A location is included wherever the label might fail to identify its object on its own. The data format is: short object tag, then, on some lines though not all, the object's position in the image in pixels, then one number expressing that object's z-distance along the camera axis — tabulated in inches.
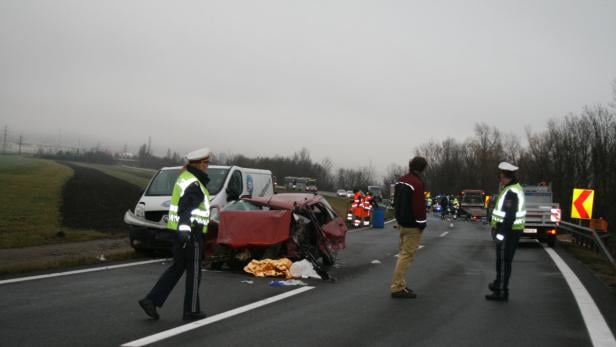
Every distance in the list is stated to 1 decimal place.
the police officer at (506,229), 363.3
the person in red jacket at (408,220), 360.5
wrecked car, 453.1
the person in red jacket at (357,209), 1120.8
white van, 541.0
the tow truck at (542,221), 808.3
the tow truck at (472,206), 1587.1
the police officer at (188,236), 280.8
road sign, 741.4
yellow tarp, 432.8
